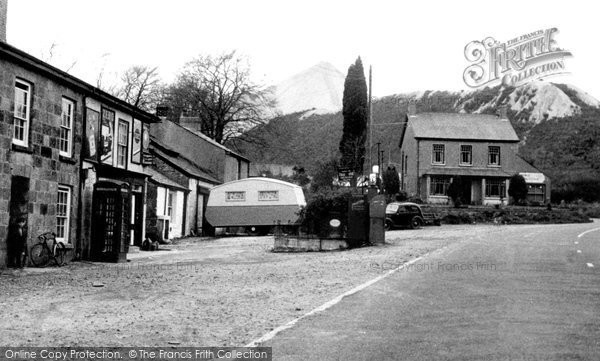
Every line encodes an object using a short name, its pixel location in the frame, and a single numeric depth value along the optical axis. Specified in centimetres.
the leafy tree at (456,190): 6019
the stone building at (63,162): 1959
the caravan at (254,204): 4138
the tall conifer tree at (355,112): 6506
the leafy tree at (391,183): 6100
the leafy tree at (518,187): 6237
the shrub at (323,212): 2916
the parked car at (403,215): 4419
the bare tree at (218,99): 6762
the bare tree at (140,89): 6538
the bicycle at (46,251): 2069
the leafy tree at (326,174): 5283
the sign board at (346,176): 3484
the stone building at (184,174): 3584
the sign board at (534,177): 6856
